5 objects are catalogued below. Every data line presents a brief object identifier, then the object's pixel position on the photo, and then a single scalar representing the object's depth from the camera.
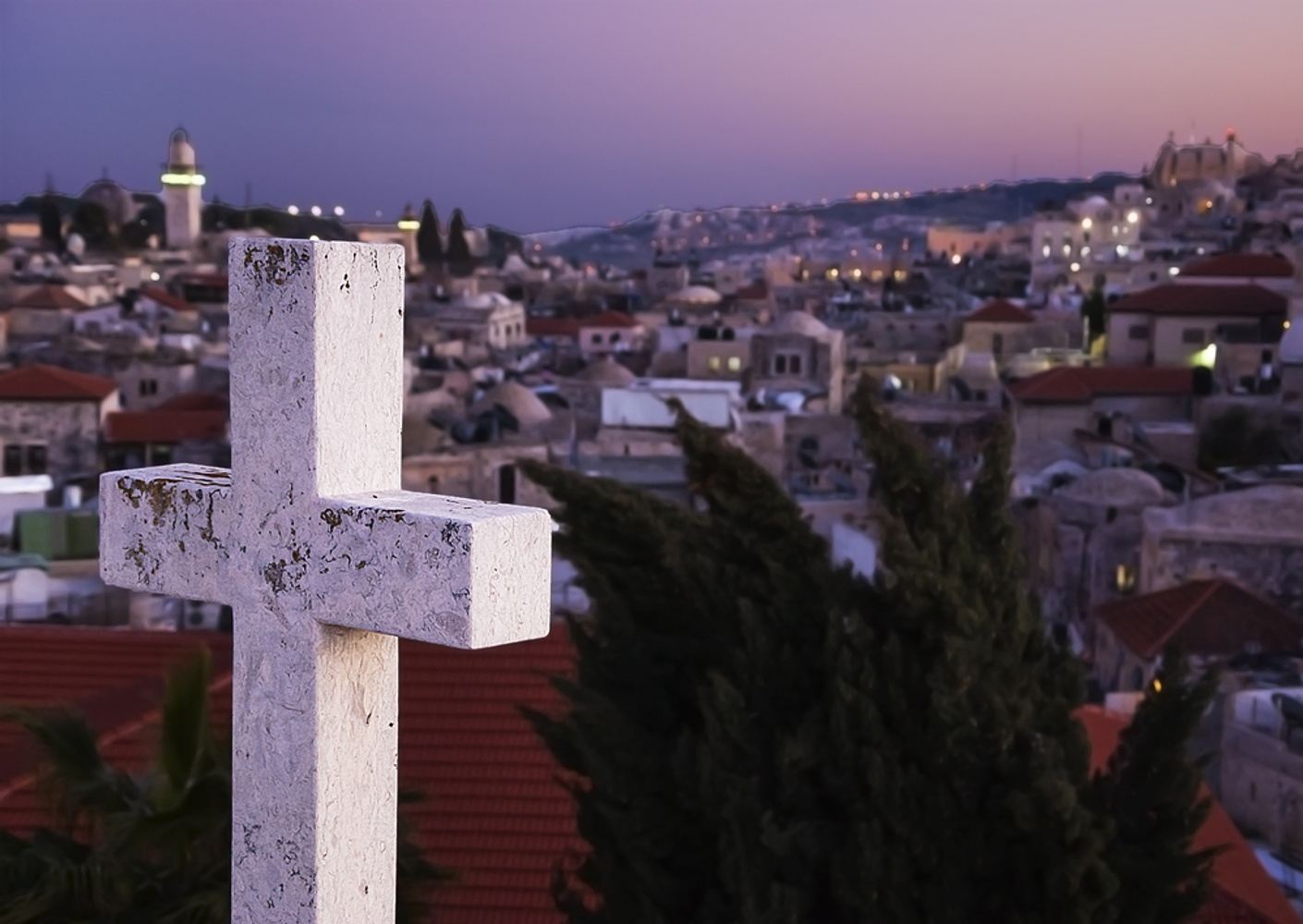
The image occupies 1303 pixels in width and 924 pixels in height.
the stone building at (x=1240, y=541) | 18.95
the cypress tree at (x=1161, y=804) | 4.29
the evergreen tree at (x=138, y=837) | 3.90
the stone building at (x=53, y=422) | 25.36
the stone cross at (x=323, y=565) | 2.19
